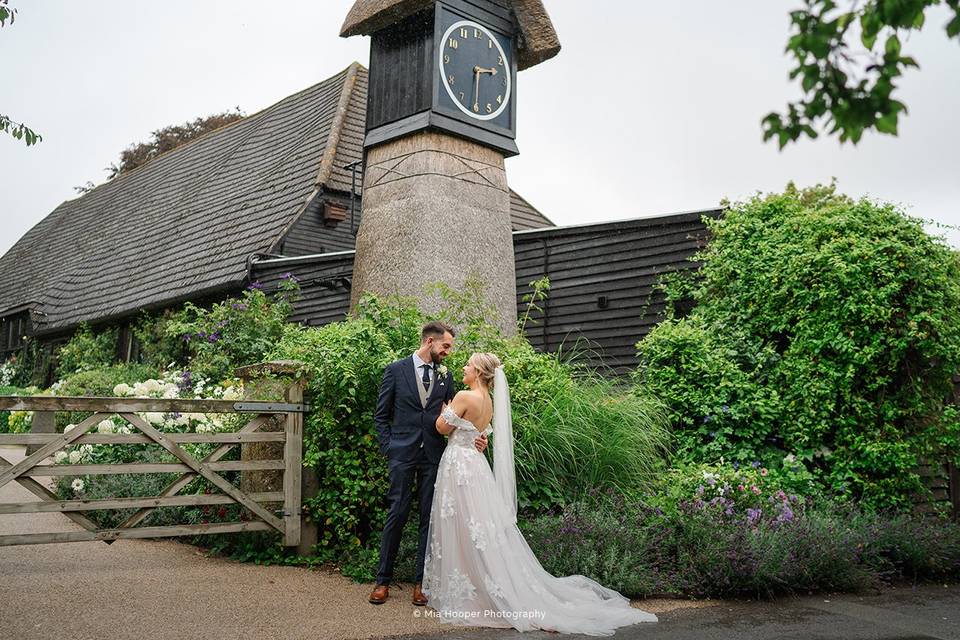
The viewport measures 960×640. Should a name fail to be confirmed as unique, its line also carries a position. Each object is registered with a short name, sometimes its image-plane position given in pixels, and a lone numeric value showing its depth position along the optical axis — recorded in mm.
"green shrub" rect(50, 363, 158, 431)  15225
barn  11227
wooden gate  5699
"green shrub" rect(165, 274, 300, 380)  11996
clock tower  8820
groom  5590
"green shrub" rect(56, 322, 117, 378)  19750
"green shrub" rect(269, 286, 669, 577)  6441
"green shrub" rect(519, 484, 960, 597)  5824
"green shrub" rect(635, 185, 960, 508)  8219
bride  5023
